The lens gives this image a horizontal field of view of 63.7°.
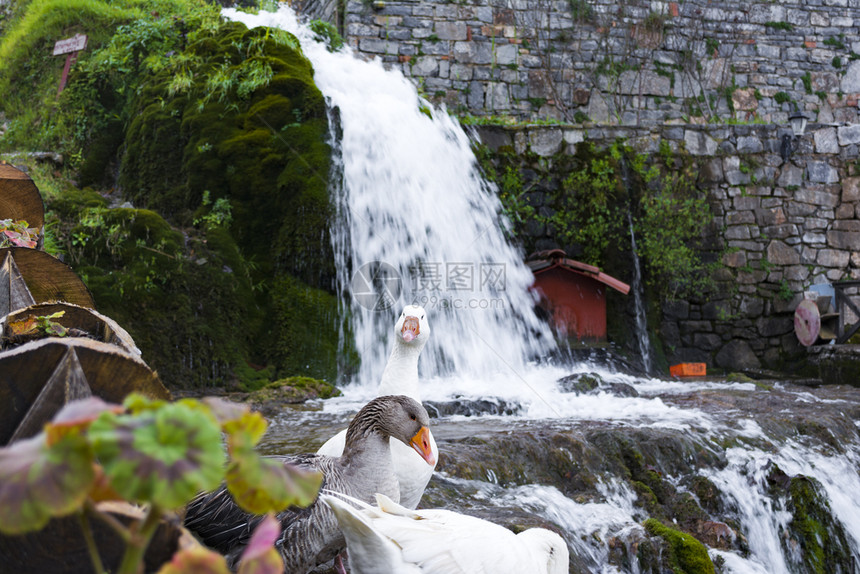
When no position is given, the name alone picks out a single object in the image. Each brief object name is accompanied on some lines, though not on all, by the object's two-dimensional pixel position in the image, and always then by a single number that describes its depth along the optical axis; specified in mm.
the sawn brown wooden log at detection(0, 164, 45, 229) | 3248
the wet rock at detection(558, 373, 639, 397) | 6484
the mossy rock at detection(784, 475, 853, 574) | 4047
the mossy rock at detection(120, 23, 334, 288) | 7336
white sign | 10164
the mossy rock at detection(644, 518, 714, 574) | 3025
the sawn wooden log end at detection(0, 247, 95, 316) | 2529
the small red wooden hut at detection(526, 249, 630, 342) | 9055
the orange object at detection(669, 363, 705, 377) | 9352
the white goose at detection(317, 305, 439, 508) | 2471
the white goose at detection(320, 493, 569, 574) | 1558
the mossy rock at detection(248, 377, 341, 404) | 5715
